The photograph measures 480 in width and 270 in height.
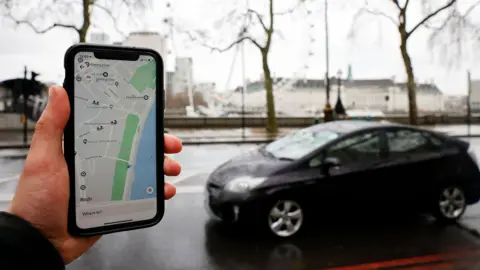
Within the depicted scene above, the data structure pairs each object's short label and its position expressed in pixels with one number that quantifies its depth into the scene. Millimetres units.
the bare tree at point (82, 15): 18156
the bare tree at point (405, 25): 21938
